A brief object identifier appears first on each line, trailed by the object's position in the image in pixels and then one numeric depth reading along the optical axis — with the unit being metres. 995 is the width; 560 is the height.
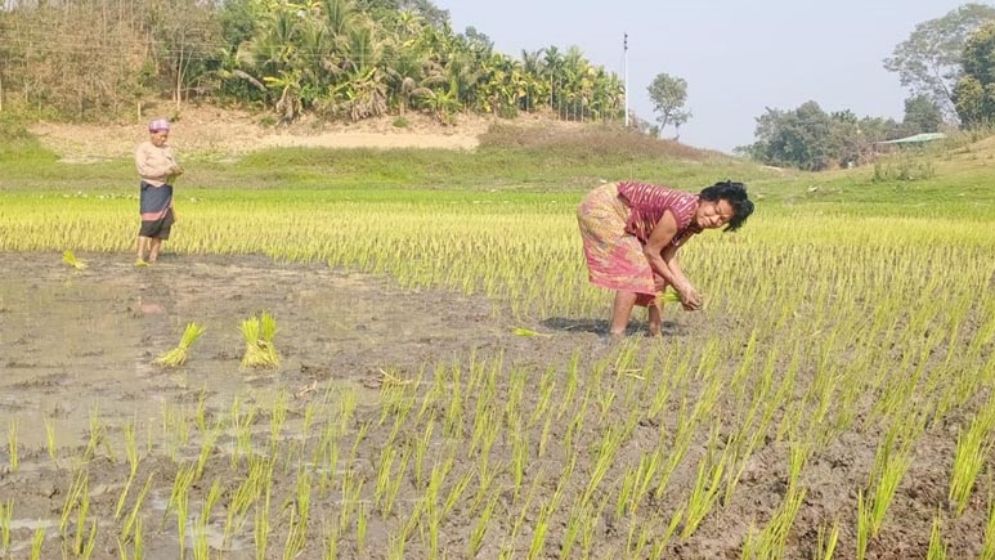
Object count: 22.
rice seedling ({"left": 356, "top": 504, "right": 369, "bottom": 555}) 2.43
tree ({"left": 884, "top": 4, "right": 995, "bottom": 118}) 57.38
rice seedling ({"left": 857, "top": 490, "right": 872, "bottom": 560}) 2.32
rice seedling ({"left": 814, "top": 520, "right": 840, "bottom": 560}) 2.23
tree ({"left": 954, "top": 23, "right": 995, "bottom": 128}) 38.38
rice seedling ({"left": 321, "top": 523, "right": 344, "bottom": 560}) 2.32
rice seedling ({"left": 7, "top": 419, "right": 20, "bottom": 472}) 2.96
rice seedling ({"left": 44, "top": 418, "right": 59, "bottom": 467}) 3.03
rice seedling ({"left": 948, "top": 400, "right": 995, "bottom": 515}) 2.69
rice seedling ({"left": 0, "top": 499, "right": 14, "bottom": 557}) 2.38
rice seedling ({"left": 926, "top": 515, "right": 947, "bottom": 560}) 2.21
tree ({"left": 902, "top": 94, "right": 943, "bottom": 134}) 56.50
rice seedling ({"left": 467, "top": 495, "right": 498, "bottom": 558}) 2.43
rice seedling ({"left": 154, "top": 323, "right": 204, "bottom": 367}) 4.34
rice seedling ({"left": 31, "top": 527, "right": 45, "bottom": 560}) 2.28
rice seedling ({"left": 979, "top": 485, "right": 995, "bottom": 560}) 2.26
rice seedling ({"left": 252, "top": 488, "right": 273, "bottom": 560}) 2.33
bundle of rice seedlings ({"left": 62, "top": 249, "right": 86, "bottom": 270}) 7.74
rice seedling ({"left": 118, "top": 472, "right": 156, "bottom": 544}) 2.39
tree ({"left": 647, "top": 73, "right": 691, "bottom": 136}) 60.56
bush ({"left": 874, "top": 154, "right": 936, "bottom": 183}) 18.34
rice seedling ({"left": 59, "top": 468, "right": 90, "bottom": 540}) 2.47
